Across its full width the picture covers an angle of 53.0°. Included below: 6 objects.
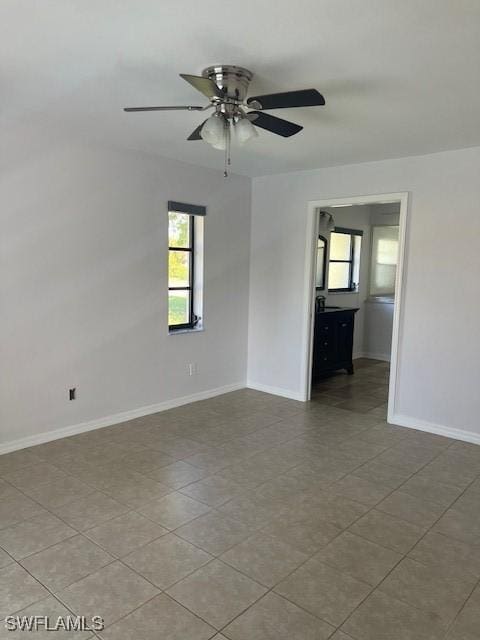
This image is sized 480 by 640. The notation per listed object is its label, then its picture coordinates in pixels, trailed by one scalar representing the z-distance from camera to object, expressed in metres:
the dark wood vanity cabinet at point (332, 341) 5.89
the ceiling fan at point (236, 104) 2.35
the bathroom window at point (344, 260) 7.00
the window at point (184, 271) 4.84
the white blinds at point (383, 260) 7.36
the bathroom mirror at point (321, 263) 6.70
